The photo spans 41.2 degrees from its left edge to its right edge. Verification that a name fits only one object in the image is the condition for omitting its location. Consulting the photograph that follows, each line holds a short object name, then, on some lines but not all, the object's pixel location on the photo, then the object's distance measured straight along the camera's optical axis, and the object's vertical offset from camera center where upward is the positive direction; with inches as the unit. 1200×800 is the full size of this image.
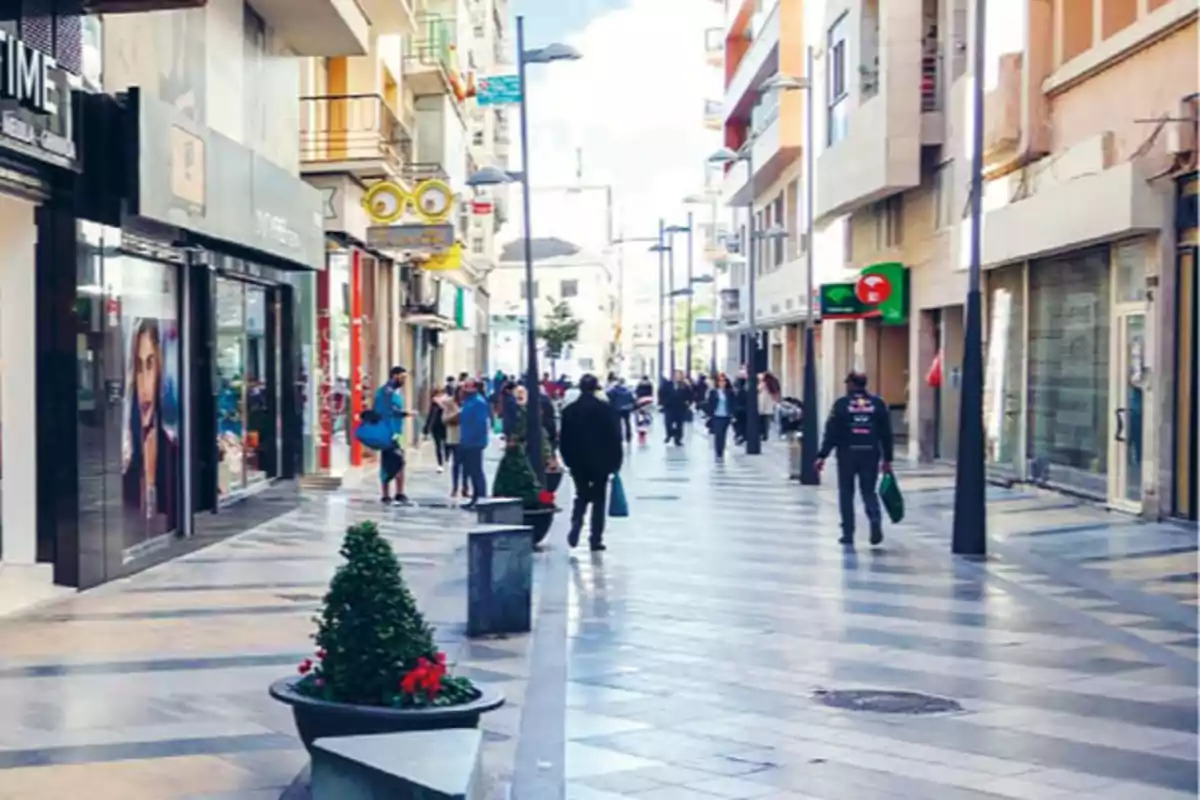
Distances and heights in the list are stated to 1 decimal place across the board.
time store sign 409.1 +68.9
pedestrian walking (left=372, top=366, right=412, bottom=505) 832.9 -26.8
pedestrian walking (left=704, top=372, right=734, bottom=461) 1316.4 -44.4
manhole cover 337.1 -73.5
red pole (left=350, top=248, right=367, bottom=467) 1133.1 +7.2
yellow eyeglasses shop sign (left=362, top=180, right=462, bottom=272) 1052.5 +103.3
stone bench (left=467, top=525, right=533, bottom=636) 423.5 -59.2
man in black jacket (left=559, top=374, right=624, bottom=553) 617.9 -34.7
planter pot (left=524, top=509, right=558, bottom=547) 588.4 -59.7
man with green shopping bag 649.6 -32.8
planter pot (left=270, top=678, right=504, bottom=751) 238.5 -54.1
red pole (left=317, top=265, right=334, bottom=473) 1016.9 -15.4
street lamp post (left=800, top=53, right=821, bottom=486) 1027.3 -6.8
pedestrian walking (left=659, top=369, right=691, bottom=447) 1566.2 -46.8
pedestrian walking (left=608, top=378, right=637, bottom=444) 1368.0 -34.3
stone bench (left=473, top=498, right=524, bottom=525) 502.6 -47.5
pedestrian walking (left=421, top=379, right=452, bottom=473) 1050.1 -44.9
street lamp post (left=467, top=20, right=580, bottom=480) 814.5 +102.8
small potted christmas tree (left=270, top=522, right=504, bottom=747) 243.3 -47.8
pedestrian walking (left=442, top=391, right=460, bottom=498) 869.6 -40.3
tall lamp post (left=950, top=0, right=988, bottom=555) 601.9 -17.9
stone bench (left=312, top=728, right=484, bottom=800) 183.2 -48.9
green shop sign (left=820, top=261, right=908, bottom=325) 1310.3 +54.4
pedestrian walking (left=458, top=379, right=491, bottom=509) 805.9 -38.1
